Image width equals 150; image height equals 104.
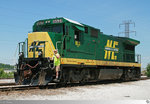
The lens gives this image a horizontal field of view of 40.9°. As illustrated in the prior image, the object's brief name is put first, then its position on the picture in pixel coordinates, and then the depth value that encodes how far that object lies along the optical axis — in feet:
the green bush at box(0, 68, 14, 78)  72.23
